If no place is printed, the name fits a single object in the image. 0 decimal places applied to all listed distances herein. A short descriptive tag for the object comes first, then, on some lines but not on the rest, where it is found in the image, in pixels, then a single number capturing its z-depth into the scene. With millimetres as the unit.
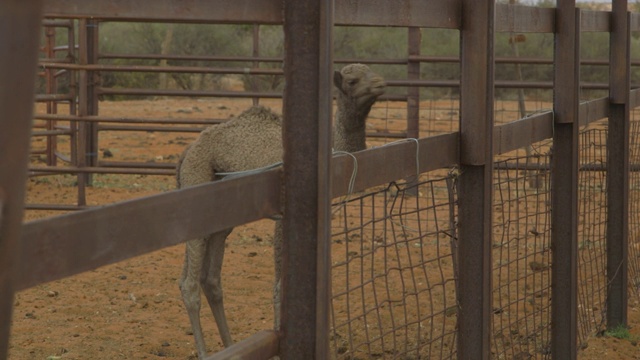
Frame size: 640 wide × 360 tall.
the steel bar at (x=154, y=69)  19812
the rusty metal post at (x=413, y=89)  22234
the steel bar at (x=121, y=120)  19500
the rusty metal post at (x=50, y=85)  24539
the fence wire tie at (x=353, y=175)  5966
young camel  11312
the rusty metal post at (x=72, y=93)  22250
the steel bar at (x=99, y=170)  19875
